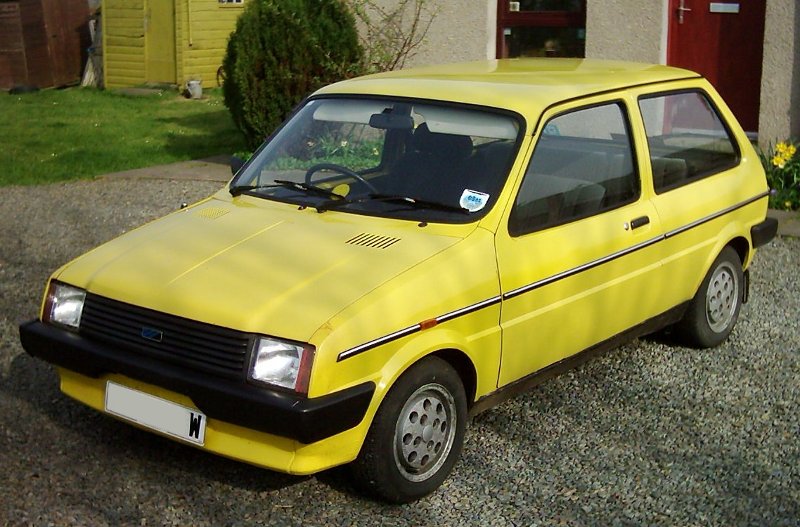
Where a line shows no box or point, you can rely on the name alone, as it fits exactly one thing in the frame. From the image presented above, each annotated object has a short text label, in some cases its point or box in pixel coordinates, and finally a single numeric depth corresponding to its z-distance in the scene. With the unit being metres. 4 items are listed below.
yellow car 4.15
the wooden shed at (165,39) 20.03
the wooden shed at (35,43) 20.66
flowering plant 9.80
